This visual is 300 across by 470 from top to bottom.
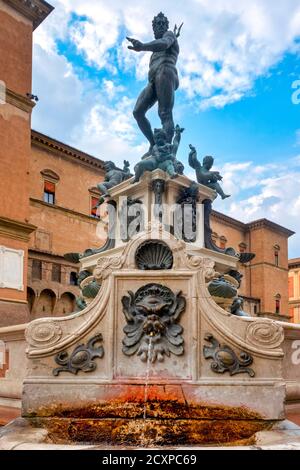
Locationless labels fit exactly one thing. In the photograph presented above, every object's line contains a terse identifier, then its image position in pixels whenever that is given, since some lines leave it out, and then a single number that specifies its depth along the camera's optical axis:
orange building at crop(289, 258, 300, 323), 62.59
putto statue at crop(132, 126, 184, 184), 7.75
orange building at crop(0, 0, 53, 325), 21.23
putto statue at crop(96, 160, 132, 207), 8.58
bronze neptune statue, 8.65
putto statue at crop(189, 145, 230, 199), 8.50
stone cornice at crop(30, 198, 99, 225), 33.78
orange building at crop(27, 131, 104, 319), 31.69
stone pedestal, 4.27
